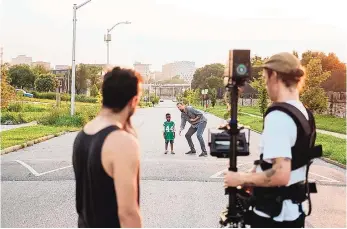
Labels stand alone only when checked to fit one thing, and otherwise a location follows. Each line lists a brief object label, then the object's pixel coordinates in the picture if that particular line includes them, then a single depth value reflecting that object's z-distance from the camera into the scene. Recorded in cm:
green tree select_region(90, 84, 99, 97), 8741
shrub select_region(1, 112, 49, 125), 3027
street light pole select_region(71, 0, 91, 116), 2836
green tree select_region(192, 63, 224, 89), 12788
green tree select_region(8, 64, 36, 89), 10912
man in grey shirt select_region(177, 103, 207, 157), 1549
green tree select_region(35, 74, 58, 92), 10100
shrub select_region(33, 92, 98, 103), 8394
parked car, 8886
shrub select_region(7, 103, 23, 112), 3922
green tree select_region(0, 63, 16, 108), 2525
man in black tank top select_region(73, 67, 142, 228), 254
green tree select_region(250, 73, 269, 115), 3489
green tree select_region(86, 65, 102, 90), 10862
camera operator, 282
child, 1552
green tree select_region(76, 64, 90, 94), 10581
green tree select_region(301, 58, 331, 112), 3023
